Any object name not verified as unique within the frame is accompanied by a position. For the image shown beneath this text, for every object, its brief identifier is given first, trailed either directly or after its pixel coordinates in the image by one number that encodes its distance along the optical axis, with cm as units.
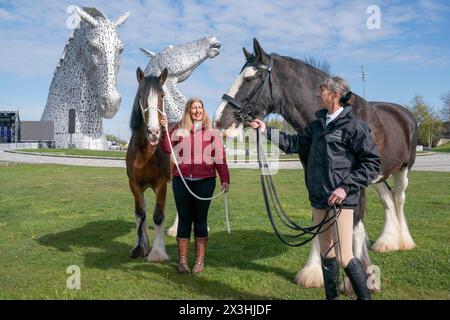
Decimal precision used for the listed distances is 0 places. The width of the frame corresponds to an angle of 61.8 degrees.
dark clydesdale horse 390
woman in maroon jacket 458
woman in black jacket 301
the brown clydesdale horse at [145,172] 504
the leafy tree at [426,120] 6119
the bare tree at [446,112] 5862
